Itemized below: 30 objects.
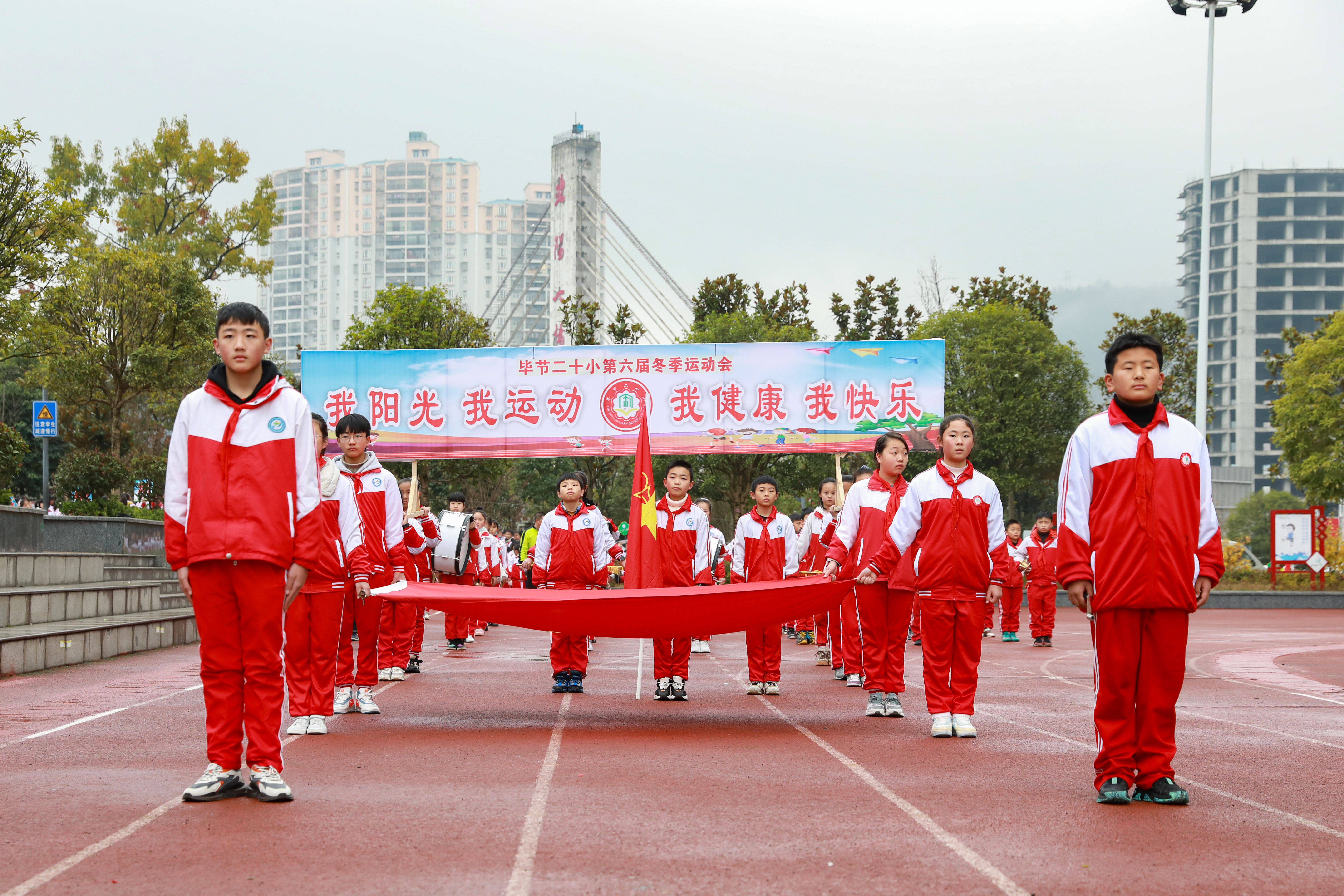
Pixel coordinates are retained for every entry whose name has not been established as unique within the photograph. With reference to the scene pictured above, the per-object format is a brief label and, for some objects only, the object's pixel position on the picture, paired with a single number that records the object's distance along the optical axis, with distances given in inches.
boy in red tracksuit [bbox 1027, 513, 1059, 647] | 714.8
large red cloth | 325.1
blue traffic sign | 916.0
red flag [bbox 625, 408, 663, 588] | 398.6
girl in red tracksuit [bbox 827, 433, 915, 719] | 357.4
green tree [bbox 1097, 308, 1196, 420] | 1642.5
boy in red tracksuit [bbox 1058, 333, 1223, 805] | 218.7
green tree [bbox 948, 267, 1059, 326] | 1781.5
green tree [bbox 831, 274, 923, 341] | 1653.5
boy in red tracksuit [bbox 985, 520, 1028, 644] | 744.3
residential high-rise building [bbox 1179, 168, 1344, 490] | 4800.7
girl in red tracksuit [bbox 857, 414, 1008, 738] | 305.6
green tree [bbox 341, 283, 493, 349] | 1423.5
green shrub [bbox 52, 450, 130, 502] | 871.7
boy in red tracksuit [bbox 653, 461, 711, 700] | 403.5
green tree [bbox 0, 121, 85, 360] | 746.2
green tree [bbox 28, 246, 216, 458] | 1013.2
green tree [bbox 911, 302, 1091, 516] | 1638.8
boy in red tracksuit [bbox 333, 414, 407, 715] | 351.6
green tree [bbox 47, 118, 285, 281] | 1706.4
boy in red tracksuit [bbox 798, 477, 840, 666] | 510.0
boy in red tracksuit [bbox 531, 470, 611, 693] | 411.8
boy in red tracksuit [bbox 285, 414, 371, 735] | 308.5
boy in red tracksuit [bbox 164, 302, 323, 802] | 214.2
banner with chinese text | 869.2
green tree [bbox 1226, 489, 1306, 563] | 3068.4
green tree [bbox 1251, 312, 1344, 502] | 1408.7
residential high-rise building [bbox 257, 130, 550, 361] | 6535.4
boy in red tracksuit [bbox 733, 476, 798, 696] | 460.1
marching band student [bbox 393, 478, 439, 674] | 452.1
